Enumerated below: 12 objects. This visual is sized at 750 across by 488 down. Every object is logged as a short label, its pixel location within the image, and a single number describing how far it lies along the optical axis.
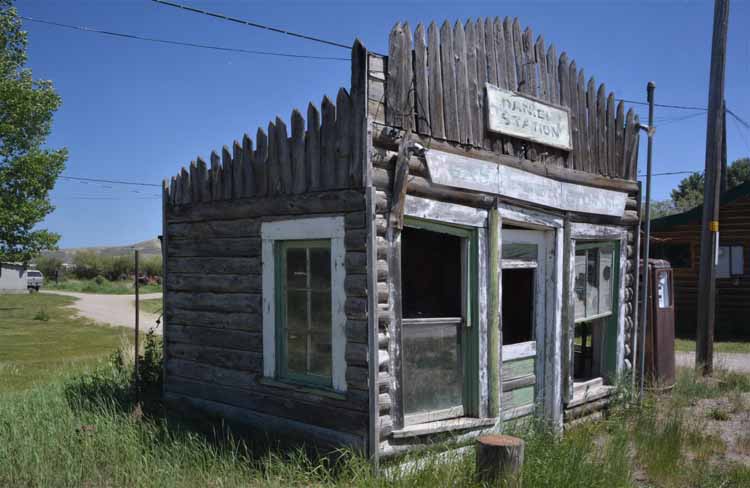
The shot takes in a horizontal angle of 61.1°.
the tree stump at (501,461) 4.05
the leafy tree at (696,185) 44.28
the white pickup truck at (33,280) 43.47
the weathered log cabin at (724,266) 16.66
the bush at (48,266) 59.81
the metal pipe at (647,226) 7.94
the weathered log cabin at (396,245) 5.28
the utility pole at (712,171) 11.01
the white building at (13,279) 41.75
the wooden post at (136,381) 7.46
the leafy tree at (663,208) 47.64
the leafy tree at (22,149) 21.41
